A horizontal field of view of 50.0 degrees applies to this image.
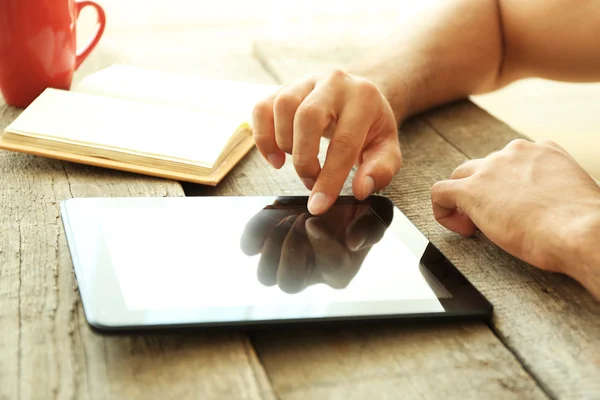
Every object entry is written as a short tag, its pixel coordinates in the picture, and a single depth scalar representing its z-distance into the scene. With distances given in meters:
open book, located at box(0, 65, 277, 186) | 0.83
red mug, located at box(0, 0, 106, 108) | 0.95
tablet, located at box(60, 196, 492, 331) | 0.54
